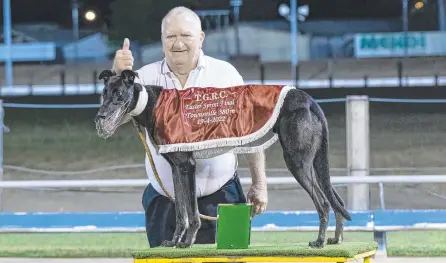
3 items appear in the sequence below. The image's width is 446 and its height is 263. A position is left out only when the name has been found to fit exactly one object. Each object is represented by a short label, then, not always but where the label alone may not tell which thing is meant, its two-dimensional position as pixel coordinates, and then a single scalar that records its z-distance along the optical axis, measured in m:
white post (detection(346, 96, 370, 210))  13.43
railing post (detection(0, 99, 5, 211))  15.02
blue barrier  11.95
